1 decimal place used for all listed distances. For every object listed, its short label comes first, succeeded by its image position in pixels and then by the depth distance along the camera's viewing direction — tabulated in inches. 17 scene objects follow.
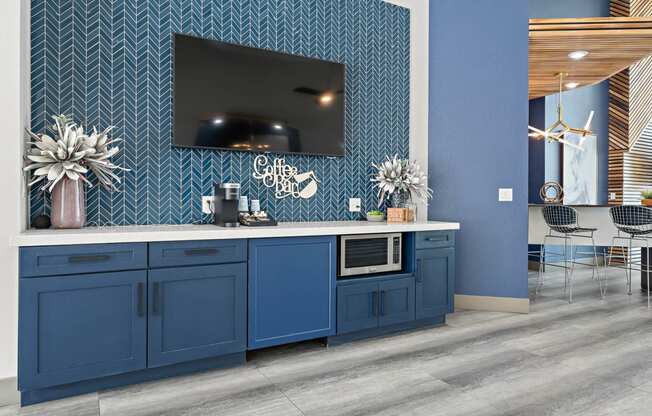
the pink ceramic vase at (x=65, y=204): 101.4
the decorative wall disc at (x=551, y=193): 272.0
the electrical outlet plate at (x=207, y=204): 127.6
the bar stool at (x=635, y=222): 189.3
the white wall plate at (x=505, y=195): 164.1
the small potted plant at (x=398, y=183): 146.7
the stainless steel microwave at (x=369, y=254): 127.1
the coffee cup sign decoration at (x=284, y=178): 137.6
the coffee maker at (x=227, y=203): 116.8
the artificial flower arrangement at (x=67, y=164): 97.7
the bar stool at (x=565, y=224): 198.8
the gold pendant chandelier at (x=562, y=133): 243.0
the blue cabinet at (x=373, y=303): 125.3
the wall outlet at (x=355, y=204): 153.2
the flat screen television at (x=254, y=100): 122.3
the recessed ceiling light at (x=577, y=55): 191.3
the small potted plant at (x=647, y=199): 239.2
